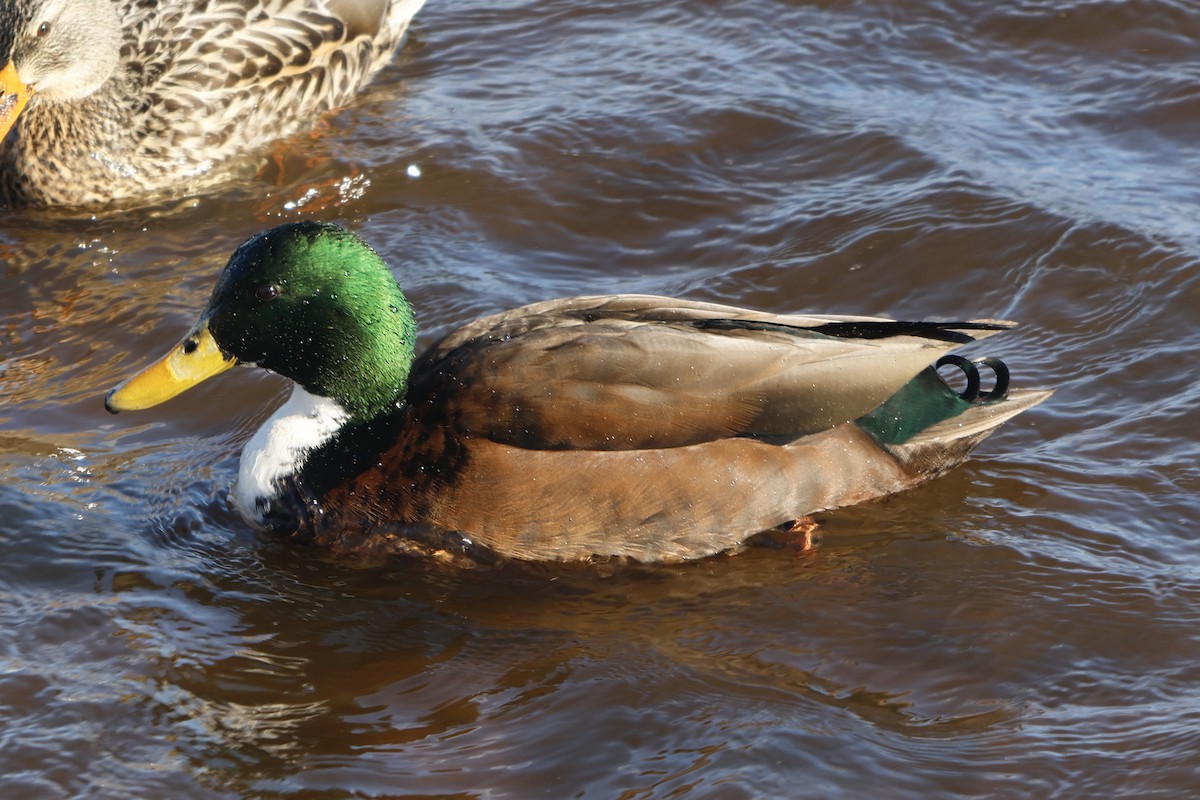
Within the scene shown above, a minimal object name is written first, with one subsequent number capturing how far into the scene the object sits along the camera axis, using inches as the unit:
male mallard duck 414.6
